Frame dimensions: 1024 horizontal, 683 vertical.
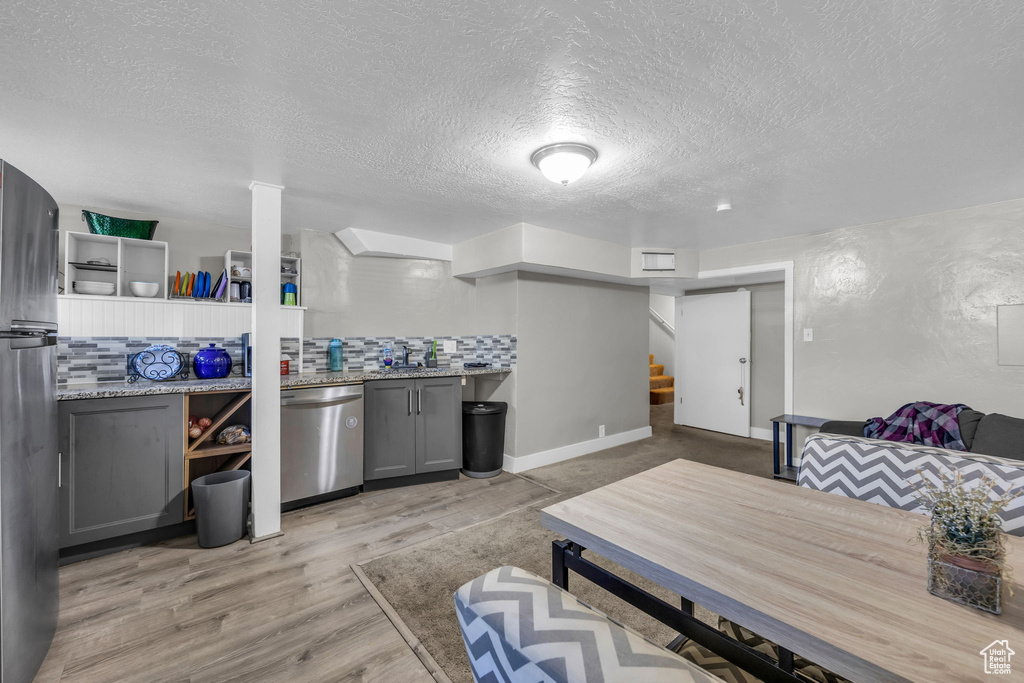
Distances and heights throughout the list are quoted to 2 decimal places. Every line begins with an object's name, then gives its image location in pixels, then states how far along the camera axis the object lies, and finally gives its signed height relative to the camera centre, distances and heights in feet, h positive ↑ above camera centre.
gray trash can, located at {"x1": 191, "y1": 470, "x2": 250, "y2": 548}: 8.43 -3.49
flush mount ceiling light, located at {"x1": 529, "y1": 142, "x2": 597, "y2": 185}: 7.23 +3.10
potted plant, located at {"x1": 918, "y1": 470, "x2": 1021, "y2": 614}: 2.66 -1.33
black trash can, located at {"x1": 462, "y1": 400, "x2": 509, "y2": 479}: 12.87 -3.05
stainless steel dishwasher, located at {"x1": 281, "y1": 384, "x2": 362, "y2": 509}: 10.09 -2.61
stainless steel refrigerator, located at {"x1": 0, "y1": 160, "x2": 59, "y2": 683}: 4.71 -1.08
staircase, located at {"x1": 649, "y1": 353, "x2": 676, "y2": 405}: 25.73 -2.97
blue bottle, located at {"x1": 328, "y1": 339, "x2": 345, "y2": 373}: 12.72 -0.50
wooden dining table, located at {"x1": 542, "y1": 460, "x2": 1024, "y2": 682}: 2.39 -1.70
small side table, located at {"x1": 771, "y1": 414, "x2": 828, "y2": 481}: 12.48 -2.67
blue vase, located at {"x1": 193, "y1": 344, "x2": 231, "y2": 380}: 10.84 -0.67
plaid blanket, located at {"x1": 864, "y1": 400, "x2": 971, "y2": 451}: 9.18 -1.95
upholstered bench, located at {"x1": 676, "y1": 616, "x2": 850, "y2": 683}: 3.57 -2.83
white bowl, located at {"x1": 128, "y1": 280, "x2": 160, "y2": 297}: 10.15 +1.19
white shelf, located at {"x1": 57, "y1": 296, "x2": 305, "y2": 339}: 9.61 +0.48
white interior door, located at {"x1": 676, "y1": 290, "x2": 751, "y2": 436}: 17.65 -0.94
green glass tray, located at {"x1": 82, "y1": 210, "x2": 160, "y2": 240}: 10.04 +2.70
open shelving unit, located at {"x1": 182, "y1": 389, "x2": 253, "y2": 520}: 9.35 -2.19
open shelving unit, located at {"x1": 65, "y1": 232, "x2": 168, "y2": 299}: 9.89 +1.91
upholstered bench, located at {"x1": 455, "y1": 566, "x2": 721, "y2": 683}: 1.68 -1.29
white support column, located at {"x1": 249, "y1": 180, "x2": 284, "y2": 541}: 8.84 -0.50
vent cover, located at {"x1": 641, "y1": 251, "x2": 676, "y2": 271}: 14.99 +2.80
